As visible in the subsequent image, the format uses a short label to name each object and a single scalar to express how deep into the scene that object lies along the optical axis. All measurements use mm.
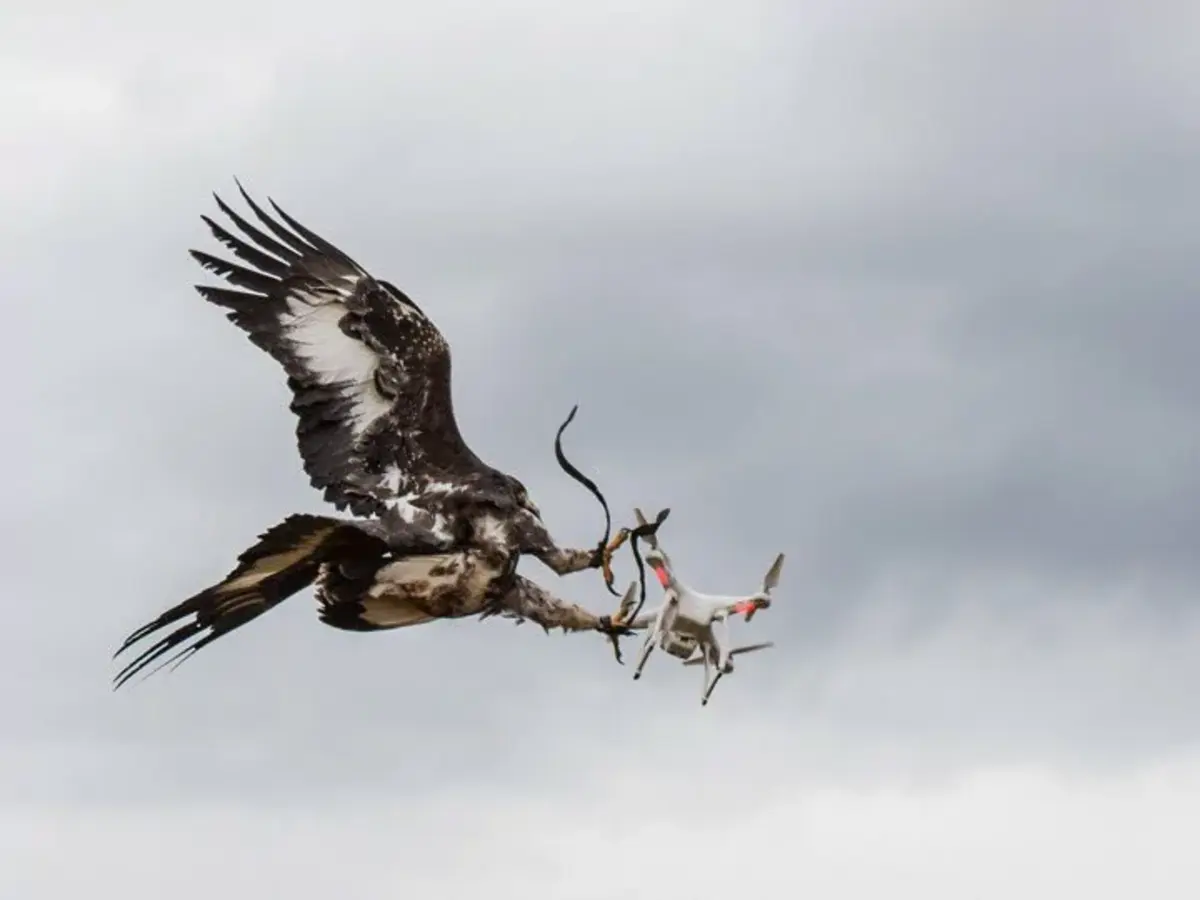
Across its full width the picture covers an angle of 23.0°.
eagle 28359
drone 28219
